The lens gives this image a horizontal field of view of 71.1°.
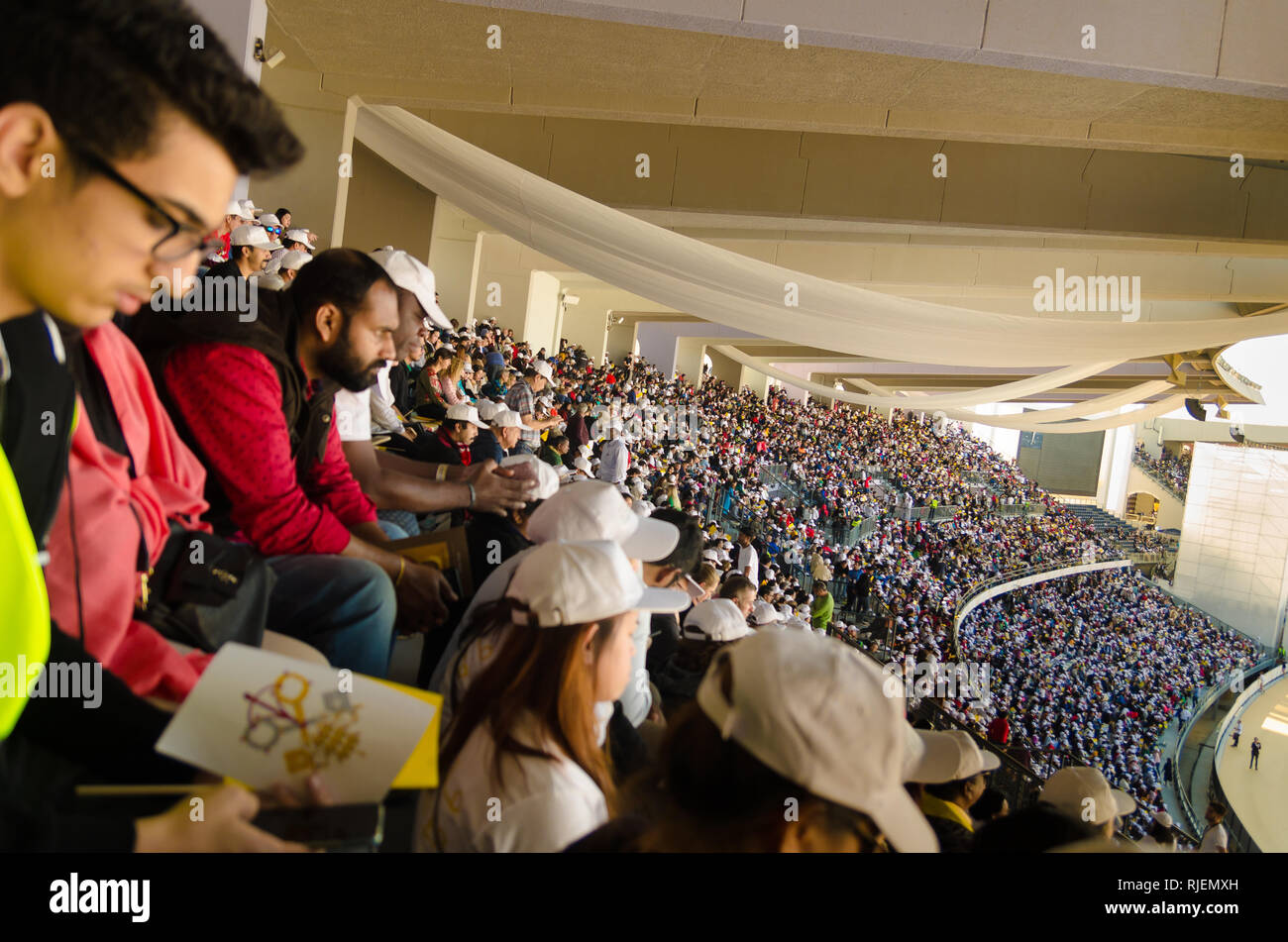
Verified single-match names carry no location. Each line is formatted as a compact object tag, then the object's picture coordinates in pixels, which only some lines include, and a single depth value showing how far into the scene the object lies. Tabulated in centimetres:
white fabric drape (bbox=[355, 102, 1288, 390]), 512
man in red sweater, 171
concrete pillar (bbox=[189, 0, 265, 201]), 488
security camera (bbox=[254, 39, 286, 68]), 526
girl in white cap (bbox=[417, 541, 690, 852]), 133
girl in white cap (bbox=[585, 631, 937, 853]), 100
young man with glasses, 85
